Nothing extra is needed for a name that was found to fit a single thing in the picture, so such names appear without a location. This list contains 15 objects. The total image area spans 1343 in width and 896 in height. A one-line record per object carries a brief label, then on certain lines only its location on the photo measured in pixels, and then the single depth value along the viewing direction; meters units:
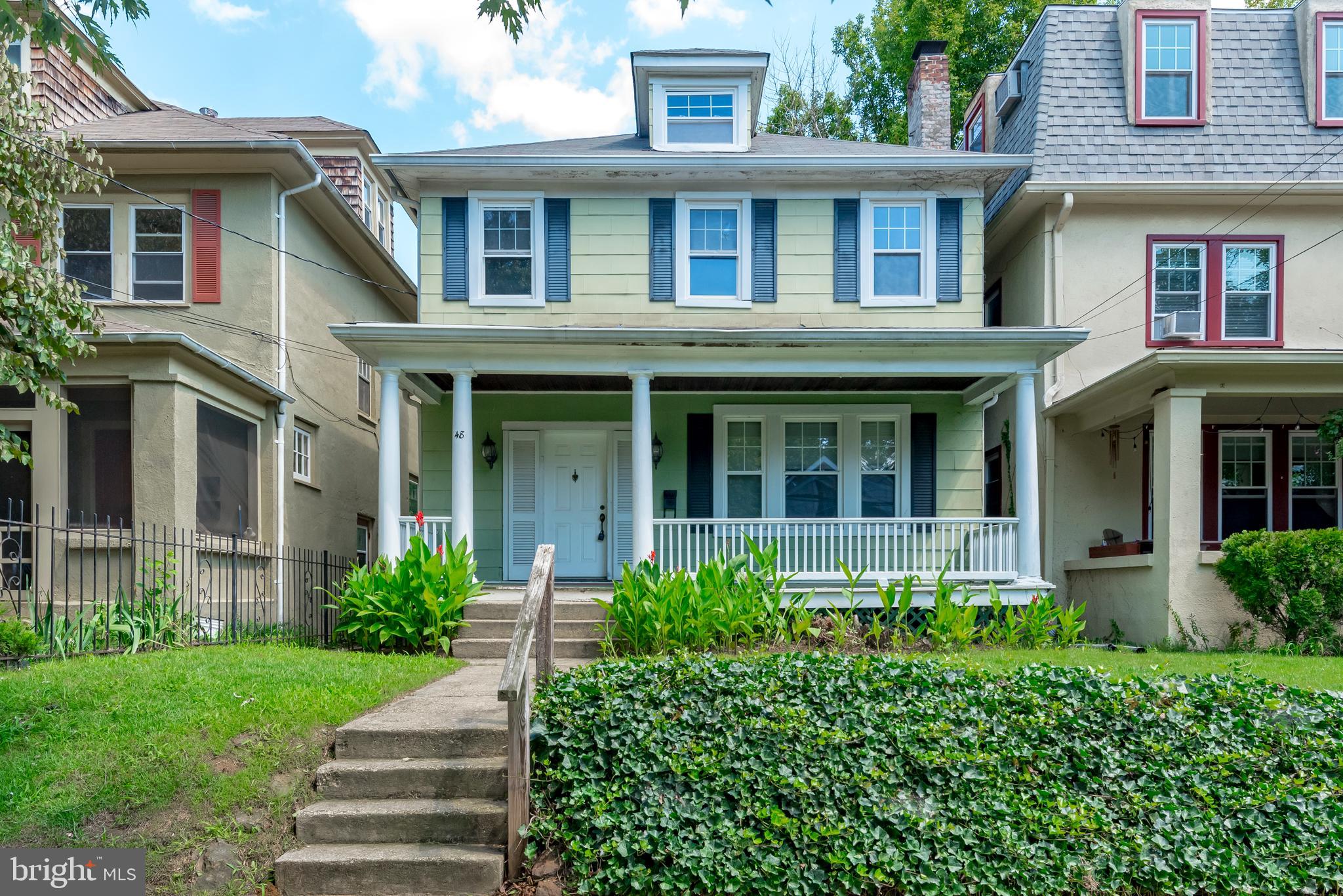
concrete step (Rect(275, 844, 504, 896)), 4.95
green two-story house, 12.38
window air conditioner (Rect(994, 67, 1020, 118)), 14.87
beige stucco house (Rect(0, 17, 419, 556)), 10.52
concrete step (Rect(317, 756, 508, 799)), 5.51
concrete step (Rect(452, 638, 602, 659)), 9.09
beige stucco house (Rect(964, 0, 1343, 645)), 12.58
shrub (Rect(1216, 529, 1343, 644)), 9.59
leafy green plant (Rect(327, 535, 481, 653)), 9.11
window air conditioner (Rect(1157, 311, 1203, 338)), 12.84
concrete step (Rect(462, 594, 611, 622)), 9.76
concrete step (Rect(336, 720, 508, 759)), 5.79
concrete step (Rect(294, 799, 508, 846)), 5.22
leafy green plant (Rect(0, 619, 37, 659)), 7.81
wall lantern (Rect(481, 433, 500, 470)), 12.91
